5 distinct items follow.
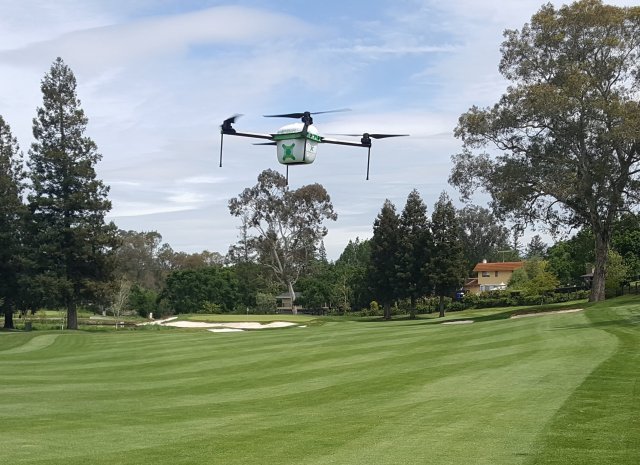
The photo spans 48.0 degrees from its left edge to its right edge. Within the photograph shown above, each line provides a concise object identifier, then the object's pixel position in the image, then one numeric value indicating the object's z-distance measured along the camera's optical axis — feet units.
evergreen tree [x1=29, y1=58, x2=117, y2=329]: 177.58
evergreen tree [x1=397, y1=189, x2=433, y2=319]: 212.43
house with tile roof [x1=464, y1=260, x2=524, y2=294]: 350.23
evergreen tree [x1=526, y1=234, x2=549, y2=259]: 495.78
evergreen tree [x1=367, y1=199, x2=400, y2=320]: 225.15
